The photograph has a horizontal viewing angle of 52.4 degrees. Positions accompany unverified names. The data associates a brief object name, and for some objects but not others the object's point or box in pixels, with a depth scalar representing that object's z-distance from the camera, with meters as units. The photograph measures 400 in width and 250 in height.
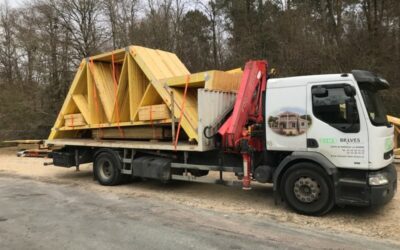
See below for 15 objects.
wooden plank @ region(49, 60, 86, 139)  11.41
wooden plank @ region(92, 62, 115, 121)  10.79
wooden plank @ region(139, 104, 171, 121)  9.14
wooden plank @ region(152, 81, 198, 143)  8.57
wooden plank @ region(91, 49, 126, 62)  10.38
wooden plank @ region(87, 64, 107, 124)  11.07
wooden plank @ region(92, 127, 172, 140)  9.74
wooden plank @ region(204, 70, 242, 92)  8.34
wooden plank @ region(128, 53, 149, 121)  9.98
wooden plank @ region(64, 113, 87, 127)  11.48
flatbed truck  6.51
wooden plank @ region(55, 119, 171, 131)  9.31
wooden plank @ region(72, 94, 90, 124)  11.33
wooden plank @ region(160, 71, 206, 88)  8.42
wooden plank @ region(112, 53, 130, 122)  10.30
